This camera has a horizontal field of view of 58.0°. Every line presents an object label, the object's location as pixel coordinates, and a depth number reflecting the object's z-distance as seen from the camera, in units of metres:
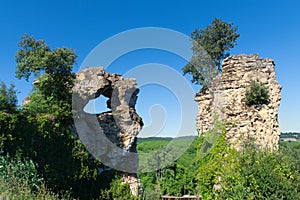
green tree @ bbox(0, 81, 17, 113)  9.09
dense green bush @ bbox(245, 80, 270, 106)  9.50
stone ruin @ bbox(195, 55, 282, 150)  9.46
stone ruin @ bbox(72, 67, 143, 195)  12.09
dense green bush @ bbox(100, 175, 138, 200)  11.93
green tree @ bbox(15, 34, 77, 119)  11.23
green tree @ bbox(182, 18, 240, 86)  17.83
